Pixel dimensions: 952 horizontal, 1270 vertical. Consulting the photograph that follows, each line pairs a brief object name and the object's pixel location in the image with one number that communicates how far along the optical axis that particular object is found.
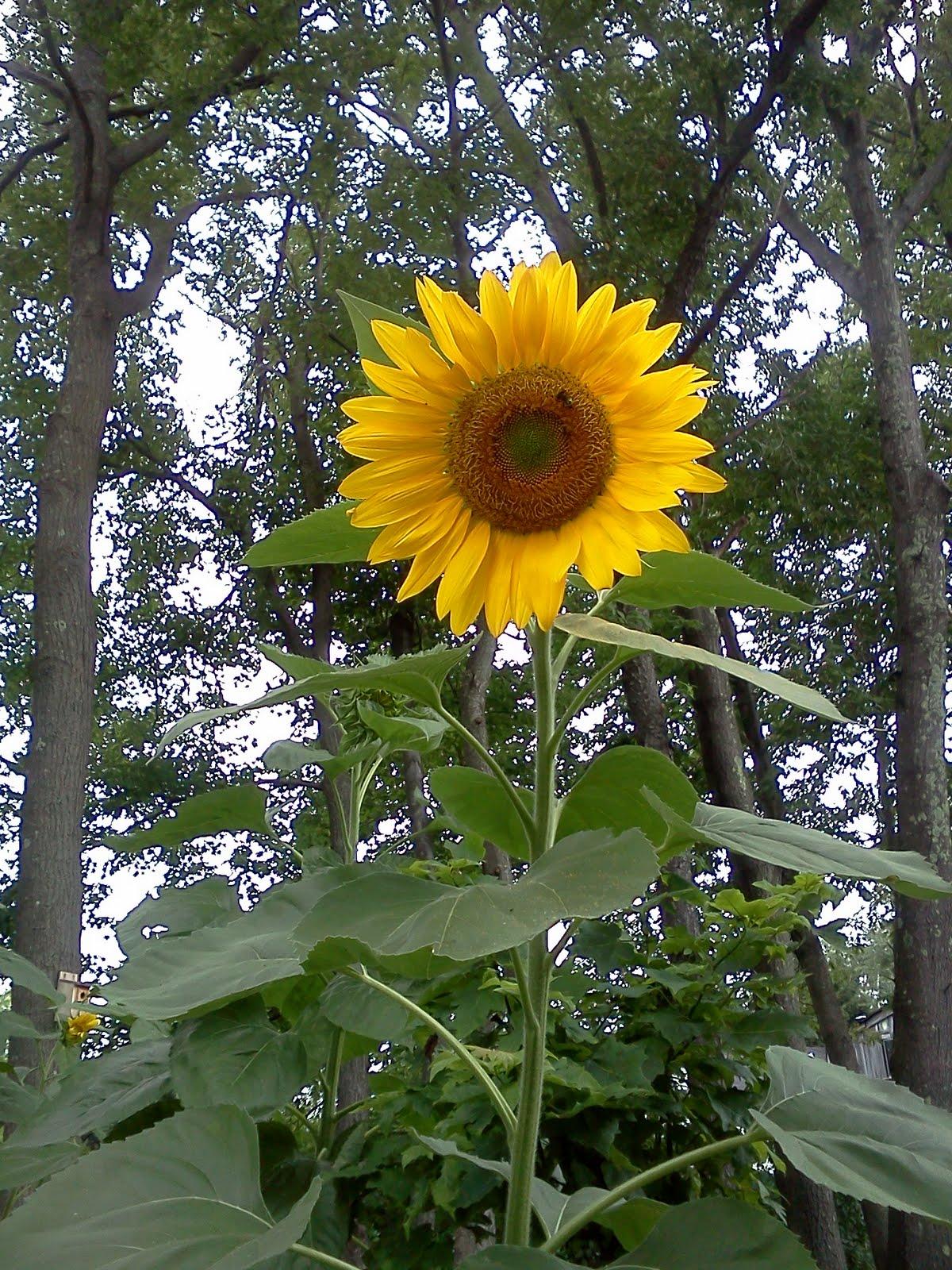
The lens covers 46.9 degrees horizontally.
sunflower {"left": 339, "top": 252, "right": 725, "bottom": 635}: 1.22
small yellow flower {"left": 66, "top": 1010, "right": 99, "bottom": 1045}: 3.69
